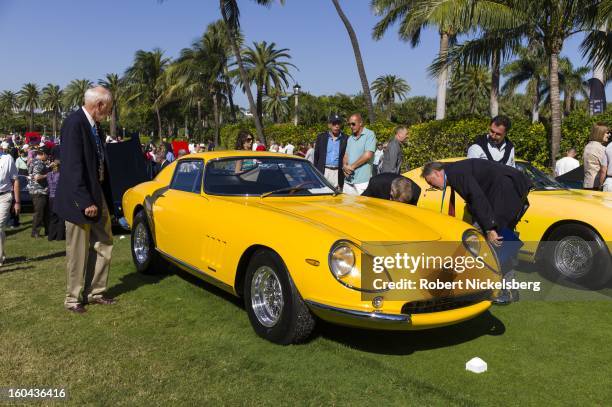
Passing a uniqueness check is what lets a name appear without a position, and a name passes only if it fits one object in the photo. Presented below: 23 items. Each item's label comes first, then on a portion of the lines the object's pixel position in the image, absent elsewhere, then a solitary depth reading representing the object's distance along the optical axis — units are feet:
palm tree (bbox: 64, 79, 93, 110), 274.16
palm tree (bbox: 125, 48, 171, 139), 174.91
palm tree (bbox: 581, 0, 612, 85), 40.32
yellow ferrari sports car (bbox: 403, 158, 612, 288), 17.25
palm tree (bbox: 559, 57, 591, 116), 152.99
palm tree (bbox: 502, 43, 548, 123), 131.54
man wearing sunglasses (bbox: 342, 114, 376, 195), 21.80
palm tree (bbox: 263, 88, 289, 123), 239.71
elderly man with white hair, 14.70
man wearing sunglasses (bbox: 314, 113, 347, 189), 22.90
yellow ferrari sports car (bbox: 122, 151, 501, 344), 11.05
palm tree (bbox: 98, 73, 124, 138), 207.51
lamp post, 91.45
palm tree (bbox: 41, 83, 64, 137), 335.67
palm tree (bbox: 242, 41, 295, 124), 135.64
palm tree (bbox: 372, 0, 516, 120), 40.09
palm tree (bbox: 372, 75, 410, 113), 222.89
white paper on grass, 11.32
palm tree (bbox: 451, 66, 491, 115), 171.32
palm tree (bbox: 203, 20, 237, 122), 126.41
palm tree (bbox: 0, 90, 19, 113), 366.22
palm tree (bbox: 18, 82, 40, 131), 328.29
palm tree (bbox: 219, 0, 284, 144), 78.28
